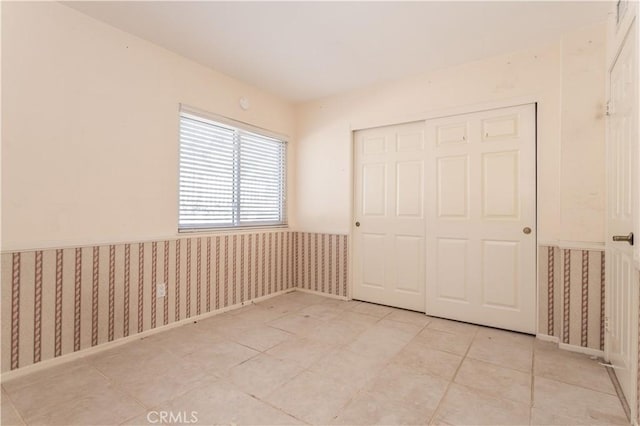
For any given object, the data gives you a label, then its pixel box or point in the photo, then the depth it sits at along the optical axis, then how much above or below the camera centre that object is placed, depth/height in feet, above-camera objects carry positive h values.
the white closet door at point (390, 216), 11.45 -0.04
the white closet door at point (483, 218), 9.45 -0.07
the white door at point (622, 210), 5.65 +0.15
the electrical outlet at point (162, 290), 9.50 -2.34
